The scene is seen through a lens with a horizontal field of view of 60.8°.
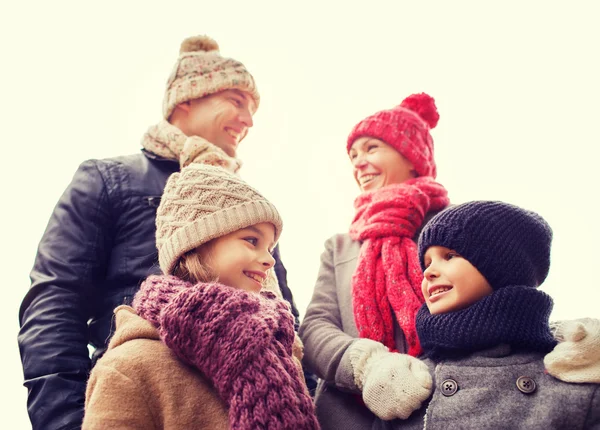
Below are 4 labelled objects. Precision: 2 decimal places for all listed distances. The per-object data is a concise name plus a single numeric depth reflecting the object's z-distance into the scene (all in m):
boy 1.08
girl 1.00
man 1.31
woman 1.31
